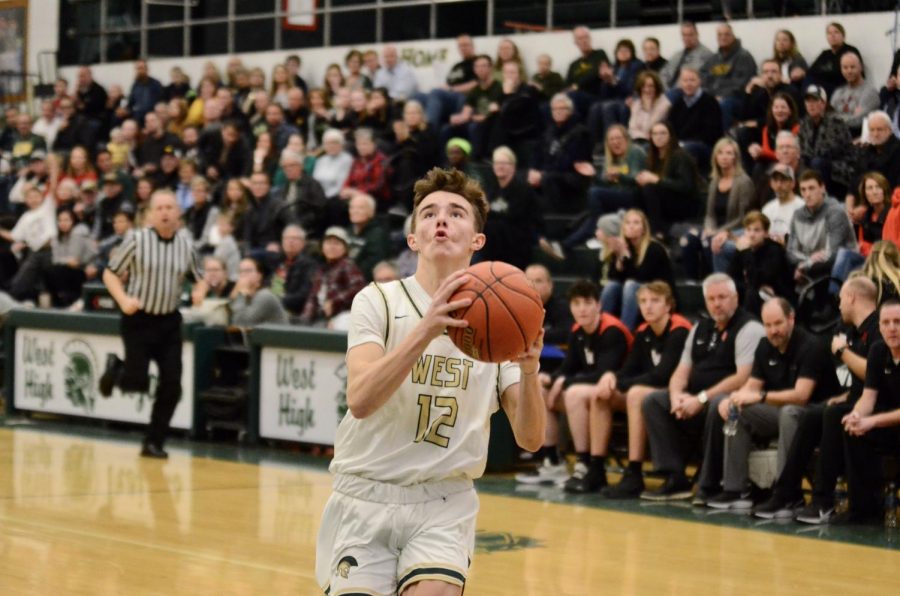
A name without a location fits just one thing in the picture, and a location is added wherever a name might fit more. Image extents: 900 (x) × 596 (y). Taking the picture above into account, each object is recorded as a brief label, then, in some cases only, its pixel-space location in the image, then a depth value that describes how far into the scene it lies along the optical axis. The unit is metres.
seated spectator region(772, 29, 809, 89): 14.07
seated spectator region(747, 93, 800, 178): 13.03
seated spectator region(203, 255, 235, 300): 14.15
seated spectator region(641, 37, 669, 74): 15.33
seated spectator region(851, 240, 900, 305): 9.72
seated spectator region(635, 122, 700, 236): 13.23
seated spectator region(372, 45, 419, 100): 18.03
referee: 11.16
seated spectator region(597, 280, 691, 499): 10.33
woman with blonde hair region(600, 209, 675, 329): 11.93
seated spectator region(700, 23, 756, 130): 14.66
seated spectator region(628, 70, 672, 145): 14.34
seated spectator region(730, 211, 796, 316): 11.43
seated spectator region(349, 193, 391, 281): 14.17
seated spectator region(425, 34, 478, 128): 17.09
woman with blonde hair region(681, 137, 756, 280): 12.26
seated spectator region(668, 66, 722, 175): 14.05
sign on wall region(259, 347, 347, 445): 12.17
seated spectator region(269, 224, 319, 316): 14.03
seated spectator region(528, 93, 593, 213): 14.80
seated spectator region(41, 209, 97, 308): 16.59
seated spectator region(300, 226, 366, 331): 13.12
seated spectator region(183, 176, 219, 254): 17.17
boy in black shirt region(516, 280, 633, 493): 10.59
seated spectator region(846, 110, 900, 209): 11.98
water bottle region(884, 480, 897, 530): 9.16
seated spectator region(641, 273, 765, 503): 10.04
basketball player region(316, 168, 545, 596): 4.21
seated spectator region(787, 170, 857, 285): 11.44
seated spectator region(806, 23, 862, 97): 13.64
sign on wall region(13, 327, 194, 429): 13.47
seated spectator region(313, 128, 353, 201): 16.33
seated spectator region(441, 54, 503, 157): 16.09
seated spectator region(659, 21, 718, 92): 14.94
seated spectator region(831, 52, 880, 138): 13.18
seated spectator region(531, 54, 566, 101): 16.19
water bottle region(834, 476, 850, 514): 9.66
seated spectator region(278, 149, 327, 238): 15.92
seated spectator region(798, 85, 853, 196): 12.46
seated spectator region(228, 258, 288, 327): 13.25
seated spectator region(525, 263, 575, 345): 11.33
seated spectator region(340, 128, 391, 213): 15.90
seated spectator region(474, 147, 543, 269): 13.27
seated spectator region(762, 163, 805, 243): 12.04
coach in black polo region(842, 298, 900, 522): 8.90
